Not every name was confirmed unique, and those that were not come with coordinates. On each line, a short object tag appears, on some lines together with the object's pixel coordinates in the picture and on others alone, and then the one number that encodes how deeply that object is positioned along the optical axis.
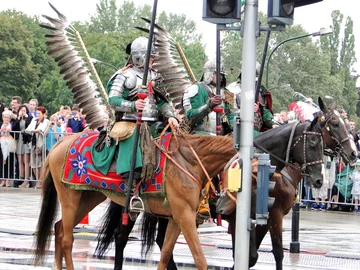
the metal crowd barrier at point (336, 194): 21.67
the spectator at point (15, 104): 25.06
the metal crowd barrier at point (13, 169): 24.52
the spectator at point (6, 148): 24.66
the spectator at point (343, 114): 19.09
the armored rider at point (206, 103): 11.88
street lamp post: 29.11
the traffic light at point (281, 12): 8.54
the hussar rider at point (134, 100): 11.05
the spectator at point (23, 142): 24.44
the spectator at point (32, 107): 24.92
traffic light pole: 8.70
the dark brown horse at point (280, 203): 11.38
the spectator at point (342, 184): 21.67
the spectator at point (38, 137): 24.15
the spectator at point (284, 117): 21.72
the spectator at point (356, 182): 21.50
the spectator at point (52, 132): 23.97
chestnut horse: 10.61
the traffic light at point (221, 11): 8.58
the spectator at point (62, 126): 23.88
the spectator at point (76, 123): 23.88
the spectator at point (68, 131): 23.55
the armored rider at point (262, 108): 12.43
